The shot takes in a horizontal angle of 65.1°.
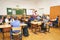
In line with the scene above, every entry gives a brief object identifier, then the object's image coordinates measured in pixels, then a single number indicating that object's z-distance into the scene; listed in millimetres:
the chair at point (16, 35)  2071
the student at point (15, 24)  2195
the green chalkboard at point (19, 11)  5323
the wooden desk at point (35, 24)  3099
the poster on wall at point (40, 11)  5567
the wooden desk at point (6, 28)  2328
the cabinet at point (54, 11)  4644
